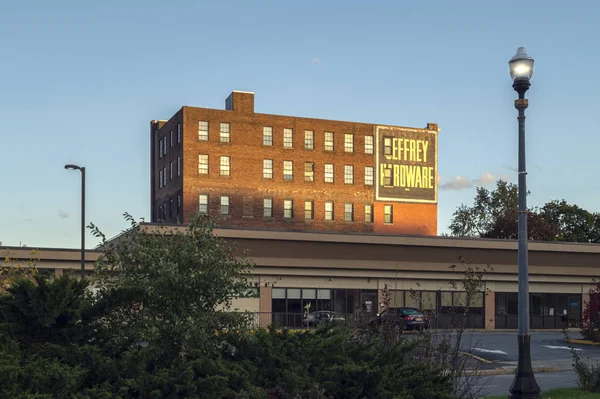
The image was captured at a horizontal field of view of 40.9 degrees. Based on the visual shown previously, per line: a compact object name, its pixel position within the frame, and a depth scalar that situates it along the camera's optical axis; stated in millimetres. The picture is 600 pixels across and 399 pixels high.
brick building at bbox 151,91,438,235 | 76688
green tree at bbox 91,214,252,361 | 11812
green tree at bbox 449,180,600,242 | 102188
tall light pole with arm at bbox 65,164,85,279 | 39812
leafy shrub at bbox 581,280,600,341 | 41969
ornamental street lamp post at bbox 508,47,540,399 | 15453
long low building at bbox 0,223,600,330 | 57125
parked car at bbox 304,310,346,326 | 52694
